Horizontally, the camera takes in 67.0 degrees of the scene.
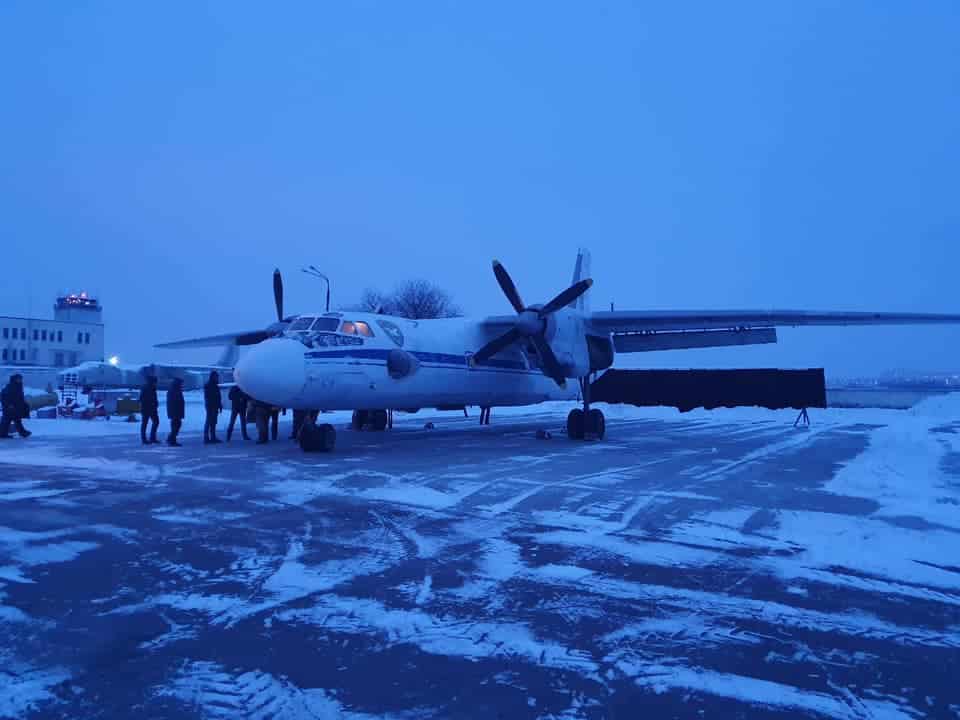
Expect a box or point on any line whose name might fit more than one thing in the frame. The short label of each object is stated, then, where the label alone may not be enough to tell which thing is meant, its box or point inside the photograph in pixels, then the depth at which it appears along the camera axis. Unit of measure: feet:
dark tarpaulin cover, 124.74
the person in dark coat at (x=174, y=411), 53.67
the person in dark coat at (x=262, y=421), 55.57
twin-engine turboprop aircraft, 45.09
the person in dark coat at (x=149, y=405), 53.83
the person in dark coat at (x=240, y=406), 60.58
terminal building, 247.50
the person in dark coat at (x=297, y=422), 57.54
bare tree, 176.04
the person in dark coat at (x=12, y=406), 58.13
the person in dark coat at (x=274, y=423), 58.85
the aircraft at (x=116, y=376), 181.37
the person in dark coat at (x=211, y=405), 56.13
